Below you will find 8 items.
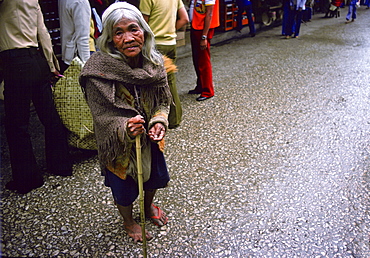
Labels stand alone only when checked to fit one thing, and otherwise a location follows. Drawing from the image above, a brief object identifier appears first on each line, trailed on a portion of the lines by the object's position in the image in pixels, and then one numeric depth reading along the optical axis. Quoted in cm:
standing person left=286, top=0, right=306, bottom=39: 927
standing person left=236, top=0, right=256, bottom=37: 992
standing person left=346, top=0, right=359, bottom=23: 1262
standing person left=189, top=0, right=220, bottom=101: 459
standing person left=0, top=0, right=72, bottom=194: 270
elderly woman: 199
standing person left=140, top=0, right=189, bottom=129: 376
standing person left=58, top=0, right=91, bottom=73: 321
